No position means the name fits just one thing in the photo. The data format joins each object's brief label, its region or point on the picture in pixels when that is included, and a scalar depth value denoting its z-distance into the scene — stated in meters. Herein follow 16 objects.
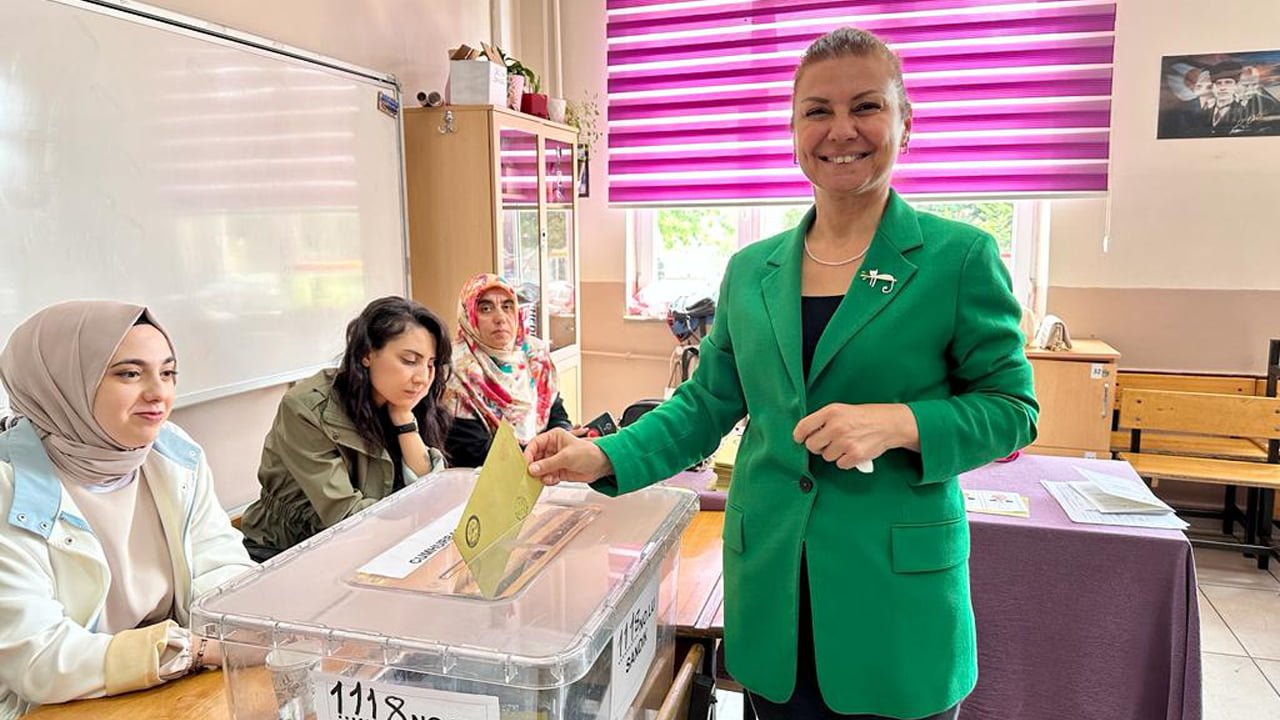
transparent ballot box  0.77
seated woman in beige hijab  1.12
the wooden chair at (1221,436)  3.31
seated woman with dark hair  1.86
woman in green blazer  0.95
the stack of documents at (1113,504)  1.93
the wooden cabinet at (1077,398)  3.57
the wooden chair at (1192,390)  3.75
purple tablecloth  1.82
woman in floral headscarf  2.47
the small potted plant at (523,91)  3.55
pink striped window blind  3.84
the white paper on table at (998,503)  1.98
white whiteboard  1.91
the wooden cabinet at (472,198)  3.29
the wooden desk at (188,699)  1.06
